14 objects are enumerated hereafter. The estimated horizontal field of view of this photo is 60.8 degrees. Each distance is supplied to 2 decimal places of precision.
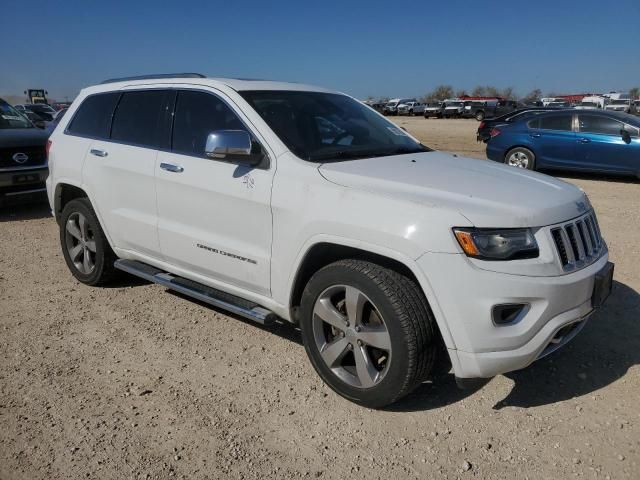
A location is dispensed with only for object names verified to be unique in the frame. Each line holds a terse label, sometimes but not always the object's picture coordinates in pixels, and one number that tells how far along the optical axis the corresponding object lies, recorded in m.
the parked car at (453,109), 47.58
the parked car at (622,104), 38.76
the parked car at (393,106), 58.64
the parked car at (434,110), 49.47
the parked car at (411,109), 55.78
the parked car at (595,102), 40.55
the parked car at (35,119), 10.06
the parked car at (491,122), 16.30
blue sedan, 10.74
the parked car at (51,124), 11.43
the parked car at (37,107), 29.07
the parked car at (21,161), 8.09
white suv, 2.67
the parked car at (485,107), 40.53
